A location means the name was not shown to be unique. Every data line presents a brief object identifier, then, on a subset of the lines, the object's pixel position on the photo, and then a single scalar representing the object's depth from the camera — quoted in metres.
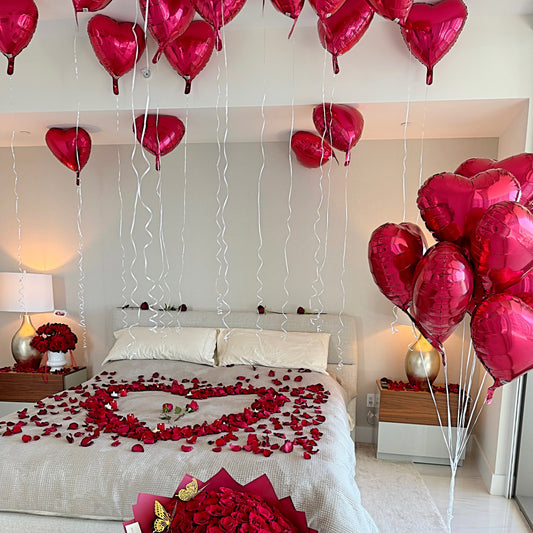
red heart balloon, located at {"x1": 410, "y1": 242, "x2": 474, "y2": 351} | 1.39
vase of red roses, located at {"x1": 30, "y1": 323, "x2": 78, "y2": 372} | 3.77
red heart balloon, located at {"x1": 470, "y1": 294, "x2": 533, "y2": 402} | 1.34
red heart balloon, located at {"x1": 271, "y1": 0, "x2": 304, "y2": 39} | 1.99
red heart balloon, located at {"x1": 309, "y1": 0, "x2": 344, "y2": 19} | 1.99
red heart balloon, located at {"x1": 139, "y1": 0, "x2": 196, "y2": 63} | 2.24
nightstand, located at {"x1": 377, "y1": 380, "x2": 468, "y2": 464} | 3.30
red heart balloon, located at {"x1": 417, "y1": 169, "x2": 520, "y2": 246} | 1.47
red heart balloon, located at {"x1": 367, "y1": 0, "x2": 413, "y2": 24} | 2.03
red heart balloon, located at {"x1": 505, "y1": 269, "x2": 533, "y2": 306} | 1.48
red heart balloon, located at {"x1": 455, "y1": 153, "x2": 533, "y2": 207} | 1.63
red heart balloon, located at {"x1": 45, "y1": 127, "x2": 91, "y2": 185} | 3.31
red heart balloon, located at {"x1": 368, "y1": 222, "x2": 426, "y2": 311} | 1.58
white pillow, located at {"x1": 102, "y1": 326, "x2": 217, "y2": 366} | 3.54
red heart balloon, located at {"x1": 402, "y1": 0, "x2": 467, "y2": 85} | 2.39
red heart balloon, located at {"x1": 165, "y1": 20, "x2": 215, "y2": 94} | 2.59
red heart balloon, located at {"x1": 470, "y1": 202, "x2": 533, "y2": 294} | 1.33
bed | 2.00
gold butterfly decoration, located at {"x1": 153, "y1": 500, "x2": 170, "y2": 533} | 0.93
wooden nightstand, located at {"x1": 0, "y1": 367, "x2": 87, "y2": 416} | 3.73
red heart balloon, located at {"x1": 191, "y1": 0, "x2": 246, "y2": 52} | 2.04
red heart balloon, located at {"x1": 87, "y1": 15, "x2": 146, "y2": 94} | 2.59
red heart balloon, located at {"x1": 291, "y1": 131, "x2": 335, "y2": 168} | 3.34
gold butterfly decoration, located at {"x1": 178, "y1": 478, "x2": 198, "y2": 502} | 0.97
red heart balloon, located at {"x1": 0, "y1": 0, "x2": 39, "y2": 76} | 2.40
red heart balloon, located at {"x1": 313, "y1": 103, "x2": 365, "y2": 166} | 2.80
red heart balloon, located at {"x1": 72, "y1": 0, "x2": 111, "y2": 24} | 2.17
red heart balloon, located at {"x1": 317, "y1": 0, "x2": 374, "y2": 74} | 2.37
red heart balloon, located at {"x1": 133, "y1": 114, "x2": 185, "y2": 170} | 3.06
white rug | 2.60
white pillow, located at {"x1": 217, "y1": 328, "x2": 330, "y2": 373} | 3.39
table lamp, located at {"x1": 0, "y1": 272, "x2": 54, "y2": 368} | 3.79
